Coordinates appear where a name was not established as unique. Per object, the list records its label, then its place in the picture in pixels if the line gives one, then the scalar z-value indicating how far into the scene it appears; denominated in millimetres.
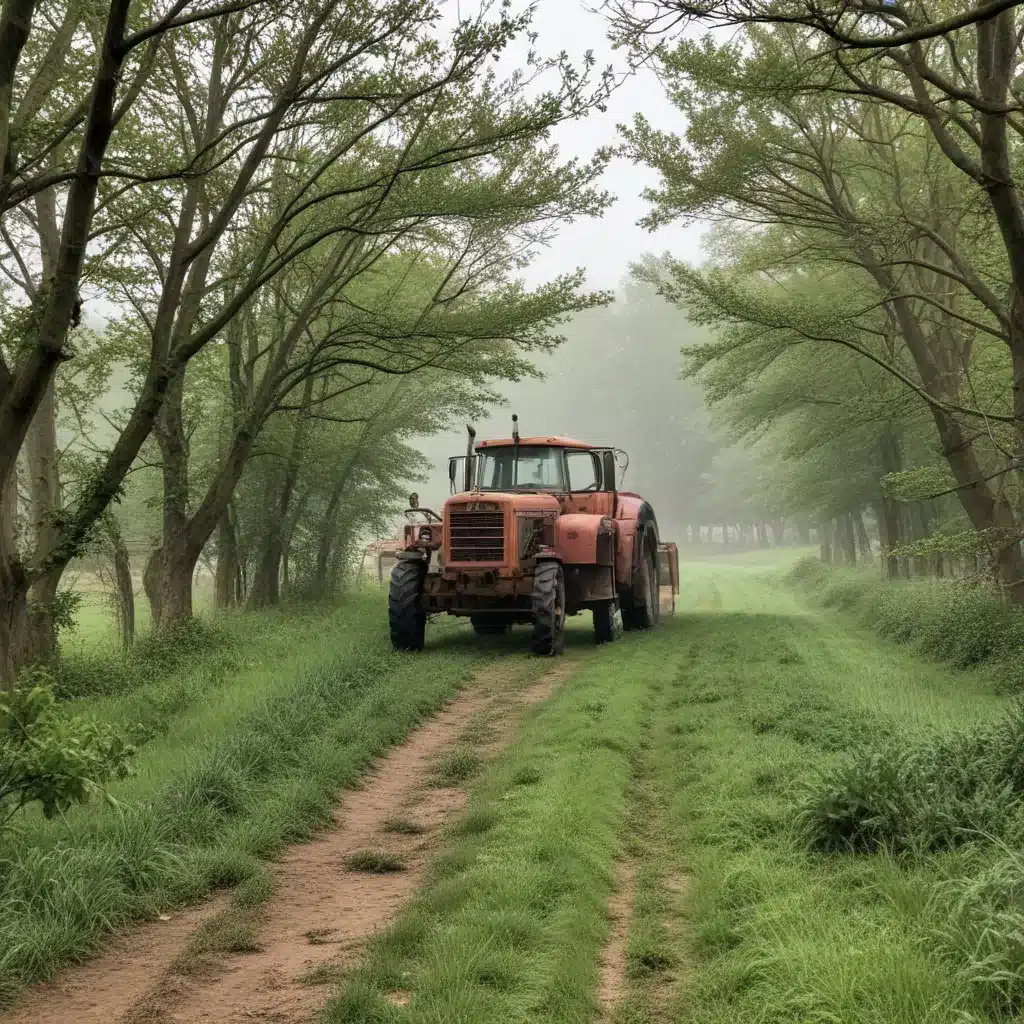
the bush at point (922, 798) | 4738
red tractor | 12695
